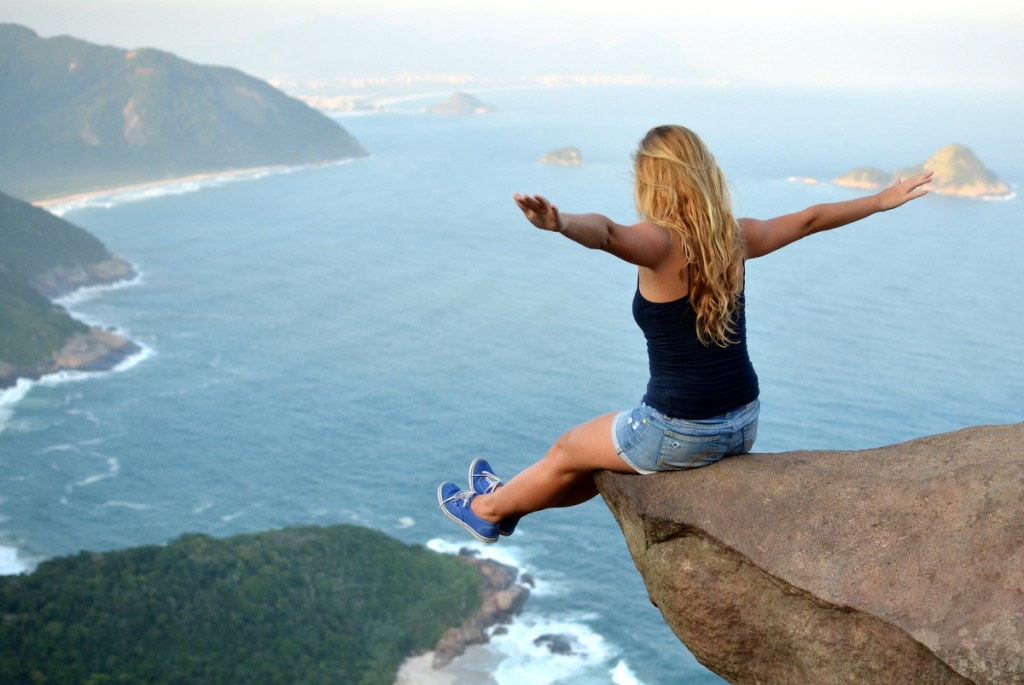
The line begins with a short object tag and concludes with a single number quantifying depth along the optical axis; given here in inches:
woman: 182.1
